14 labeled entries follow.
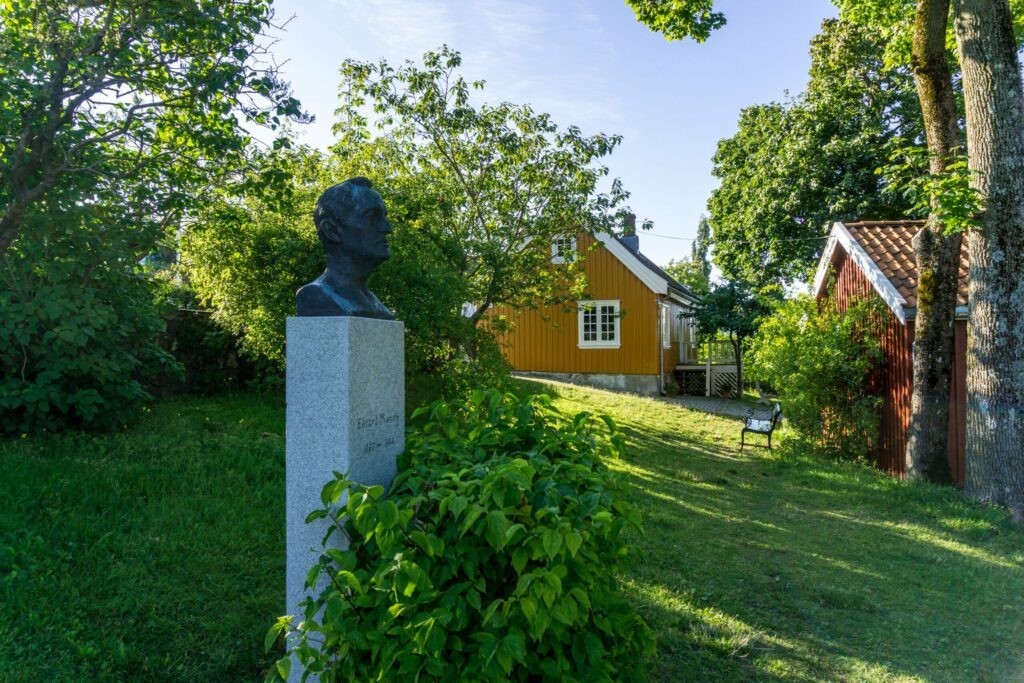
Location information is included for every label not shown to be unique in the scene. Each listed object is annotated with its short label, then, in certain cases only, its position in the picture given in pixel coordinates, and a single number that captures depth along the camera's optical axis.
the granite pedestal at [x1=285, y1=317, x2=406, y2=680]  3.24
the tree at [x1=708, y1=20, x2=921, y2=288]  19.16
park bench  11.89
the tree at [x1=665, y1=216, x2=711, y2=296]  47.97
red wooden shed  9.35
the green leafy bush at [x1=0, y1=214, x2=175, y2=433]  5.78
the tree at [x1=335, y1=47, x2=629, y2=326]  11.09
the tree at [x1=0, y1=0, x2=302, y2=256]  5.63
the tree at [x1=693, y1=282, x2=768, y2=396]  22.02
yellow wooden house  20.91
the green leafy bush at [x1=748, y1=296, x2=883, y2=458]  10.93
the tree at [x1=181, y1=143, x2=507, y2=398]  8.34
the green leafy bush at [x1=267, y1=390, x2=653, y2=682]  2.39
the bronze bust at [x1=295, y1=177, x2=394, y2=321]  3.71
